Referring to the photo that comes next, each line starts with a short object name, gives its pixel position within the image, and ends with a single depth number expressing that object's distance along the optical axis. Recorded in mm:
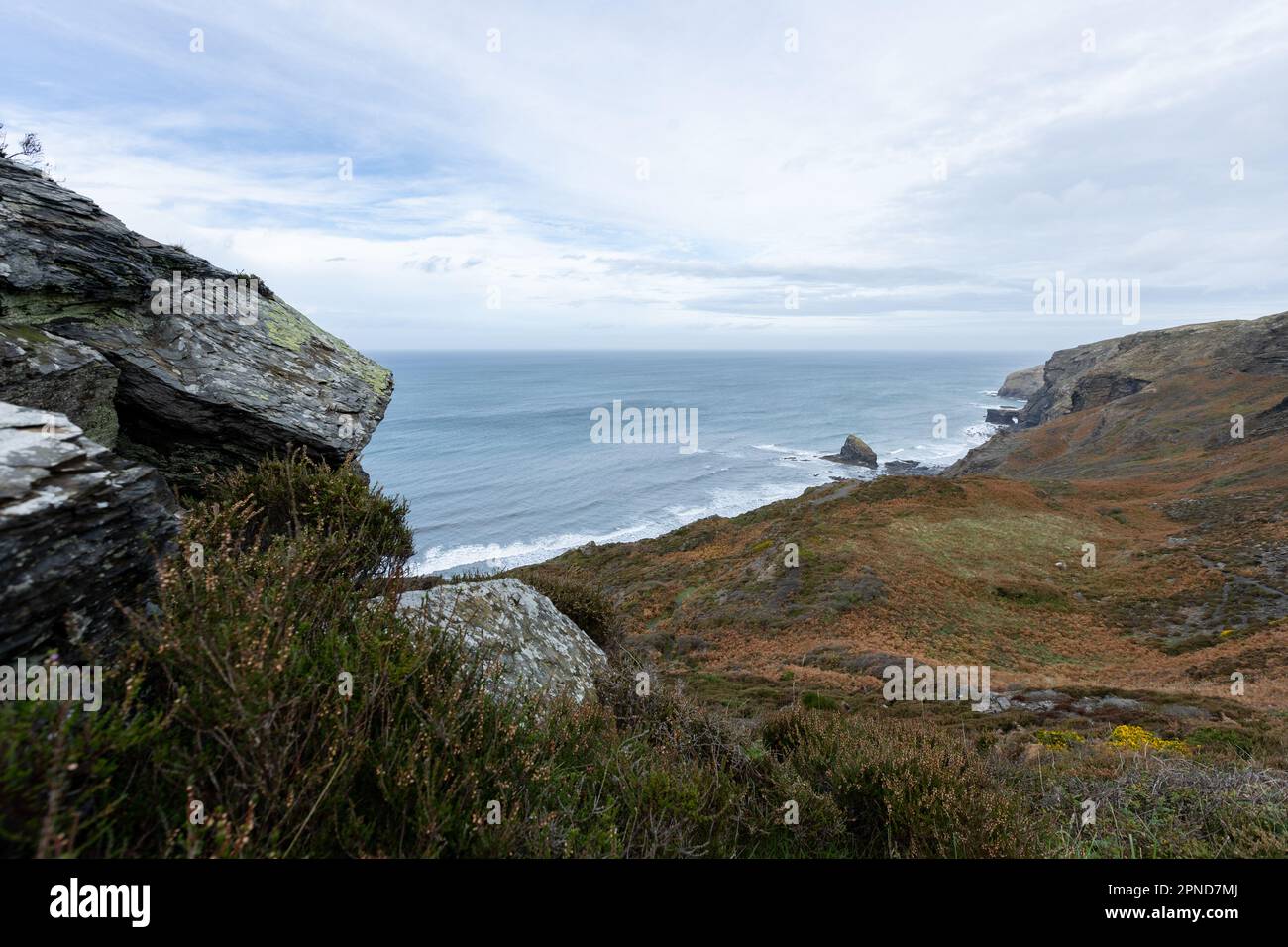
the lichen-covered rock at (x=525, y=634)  7234
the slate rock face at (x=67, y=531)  2828
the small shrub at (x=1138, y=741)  9320
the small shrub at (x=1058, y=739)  10188
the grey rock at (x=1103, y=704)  12695
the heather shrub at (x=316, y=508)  5883
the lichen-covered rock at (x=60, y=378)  4617
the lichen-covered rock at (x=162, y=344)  5316
